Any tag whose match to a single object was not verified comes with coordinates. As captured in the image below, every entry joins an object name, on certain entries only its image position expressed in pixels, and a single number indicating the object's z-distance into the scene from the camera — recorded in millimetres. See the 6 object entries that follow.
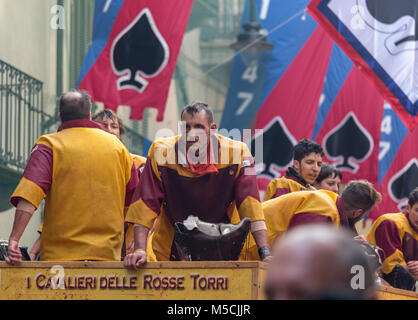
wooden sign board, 10055
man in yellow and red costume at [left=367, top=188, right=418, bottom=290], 15375
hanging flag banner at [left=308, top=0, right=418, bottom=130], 23203
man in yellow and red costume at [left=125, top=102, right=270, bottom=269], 11156
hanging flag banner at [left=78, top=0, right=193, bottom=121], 22859
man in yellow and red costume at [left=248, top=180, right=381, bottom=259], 11687
